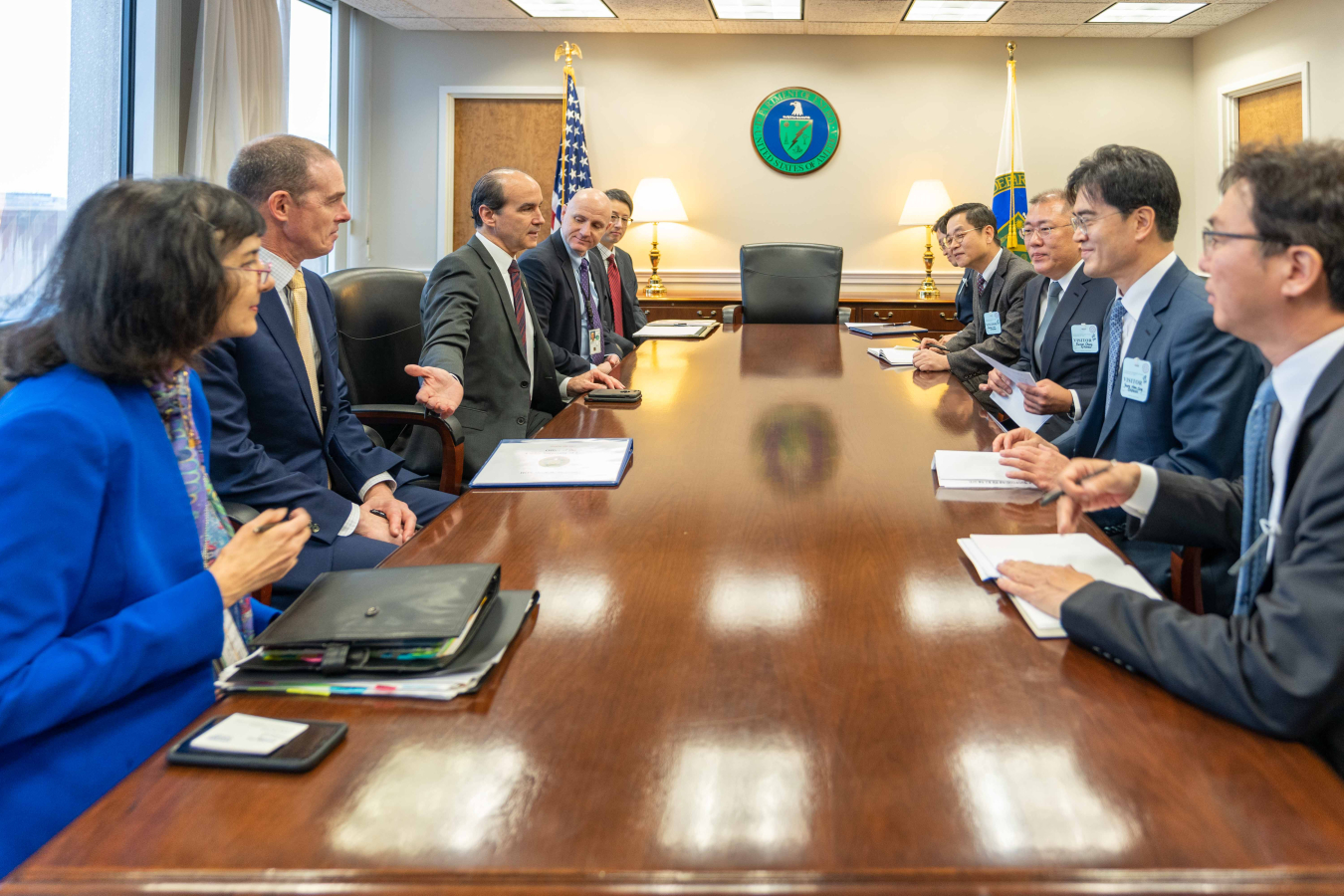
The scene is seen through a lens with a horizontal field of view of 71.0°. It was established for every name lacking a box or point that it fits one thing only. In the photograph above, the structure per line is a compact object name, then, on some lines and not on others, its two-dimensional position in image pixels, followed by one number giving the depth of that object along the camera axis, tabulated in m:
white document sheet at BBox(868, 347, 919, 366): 3.71
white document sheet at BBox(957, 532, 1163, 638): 1.22
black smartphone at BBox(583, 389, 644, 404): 2.85
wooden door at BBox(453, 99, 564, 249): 7.61
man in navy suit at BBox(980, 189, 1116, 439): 2.90
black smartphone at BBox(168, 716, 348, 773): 0.83
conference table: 0.70
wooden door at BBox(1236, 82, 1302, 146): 6.31
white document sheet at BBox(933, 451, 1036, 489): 1.79
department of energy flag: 6.89
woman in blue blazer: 0.98
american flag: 7.09
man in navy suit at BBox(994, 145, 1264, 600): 1.77
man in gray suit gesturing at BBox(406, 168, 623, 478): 2.94
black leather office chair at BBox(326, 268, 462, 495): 2.91
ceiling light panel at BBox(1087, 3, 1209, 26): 6.48
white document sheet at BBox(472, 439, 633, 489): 1.83
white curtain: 5.01
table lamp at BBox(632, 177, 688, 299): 7.29
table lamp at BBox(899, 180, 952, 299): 7.16
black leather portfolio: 0.99
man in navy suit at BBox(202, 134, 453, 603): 1.93
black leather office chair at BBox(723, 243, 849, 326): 6.16
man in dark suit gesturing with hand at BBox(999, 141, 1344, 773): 0.90
